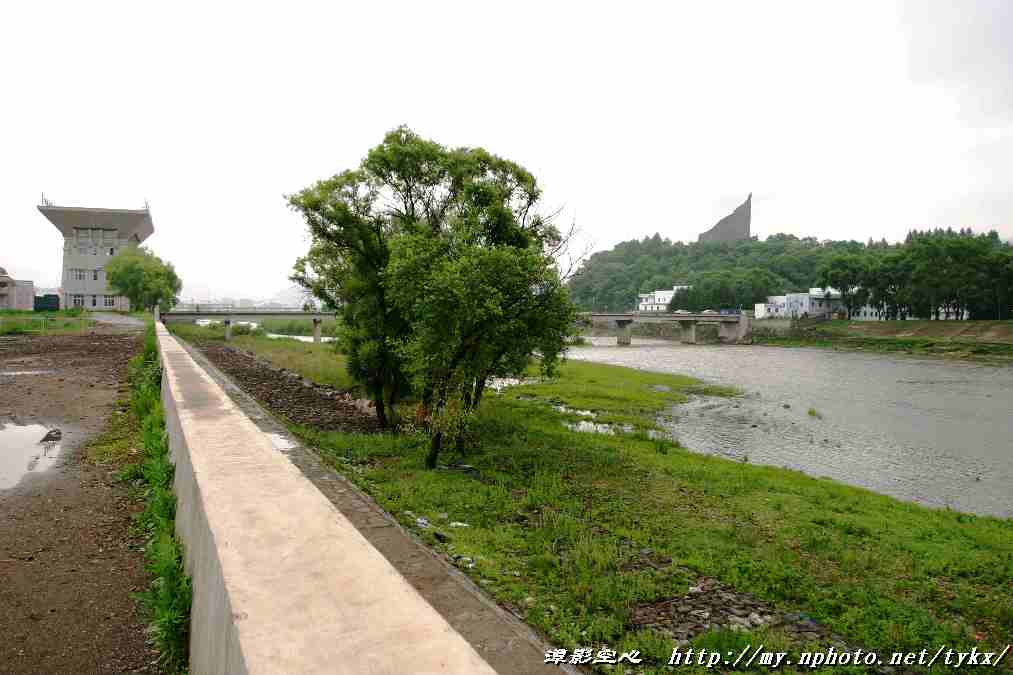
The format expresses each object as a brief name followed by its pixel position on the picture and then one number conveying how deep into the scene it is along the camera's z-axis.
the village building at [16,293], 89.06
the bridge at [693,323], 85.50
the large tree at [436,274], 12.96
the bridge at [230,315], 69.25
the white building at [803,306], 101.75
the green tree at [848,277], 88.44
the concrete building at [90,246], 85.38
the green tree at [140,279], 72.50
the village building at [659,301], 139.62
